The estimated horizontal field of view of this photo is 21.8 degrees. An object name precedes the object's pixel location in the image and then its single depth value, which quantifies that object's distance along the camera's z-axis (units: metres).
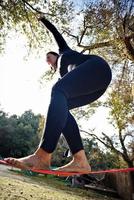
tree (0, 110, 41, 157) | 49.72
